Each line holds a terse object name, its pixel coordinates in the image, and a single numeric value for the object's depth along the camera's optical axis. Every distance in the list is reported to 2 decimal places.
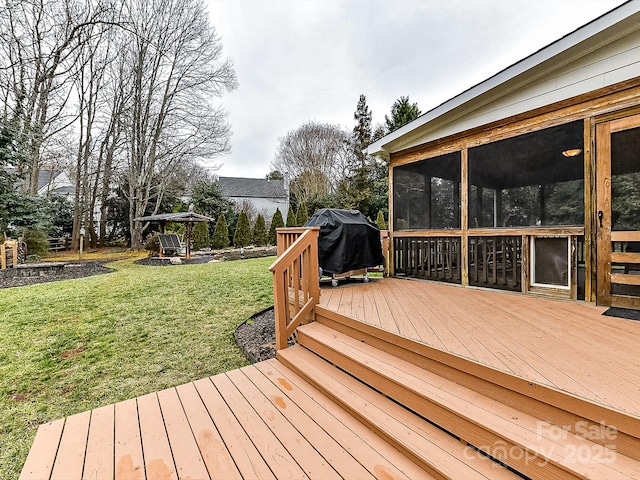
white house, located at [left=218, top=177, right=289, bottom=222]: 26.29
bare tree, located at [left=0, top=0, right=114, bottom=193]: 11.32
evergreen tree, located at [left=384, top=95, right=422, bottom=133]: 18.11
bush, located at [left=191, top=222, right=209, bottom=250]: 15.68
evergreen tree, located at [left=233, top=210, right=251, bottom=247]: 16.27
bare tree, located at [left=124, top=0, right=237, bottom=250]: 15.10
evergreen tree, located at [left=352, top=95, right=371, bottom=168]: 18.88
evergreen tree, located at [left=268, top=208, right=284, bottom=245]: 17.33
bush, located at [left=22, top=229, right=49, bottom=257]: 11.34
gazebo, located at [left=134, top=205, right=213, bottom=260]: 12.27
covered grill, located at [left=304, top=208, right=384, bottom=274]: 4.56
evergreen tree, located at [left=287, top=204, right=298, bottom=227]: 17.55
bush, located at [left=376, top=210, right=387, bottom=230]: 15.47
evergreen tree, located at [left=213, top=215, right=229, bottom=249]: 16.02
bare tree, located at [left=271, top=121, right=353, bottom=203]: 20.48
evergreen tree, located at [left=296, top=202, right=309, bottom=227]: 17.75
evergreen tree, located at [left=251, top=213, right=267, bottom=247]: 16.98
